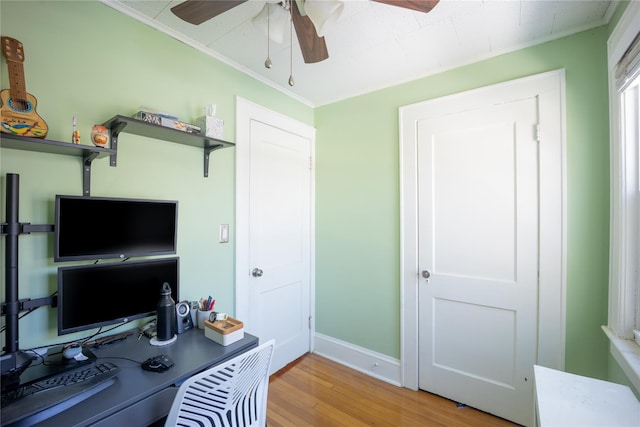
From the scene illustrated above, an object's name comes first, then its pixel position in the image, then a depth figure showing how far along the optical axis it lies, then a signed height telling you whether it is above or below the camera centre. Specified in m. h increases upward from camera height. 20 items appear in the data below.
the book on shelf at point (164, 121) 1.39 +0.48
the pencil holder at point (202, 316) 1.58 -0.59
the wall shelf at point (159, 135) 1.35 +0.43
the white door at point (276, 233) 2.10 -0.17
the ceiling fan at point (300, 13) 1.04 +0.80
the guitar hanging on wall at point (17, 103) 1.07 +0.44
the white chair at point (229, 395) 0.96 -0.68
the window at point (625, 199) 1.29 +0.07
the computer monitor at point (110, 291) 1.19 -0.37
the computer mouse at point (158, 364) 1.15 -0.63
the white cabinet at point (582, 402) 1.01 -0.75
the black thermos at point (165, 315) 1.38 -0.51
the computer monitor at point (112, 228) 1.20 -0.07
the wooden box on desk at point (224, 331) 1.40 -0.60
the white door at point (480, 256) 1.77 -0.29
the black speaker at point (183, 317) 1.51 -0.57
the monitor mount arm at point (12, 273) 1.07 -0.24
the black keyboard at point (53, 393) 0.85 -0.61
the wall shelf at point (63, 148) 1.07 +0.28
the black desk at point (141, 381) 0.92 -0.66
